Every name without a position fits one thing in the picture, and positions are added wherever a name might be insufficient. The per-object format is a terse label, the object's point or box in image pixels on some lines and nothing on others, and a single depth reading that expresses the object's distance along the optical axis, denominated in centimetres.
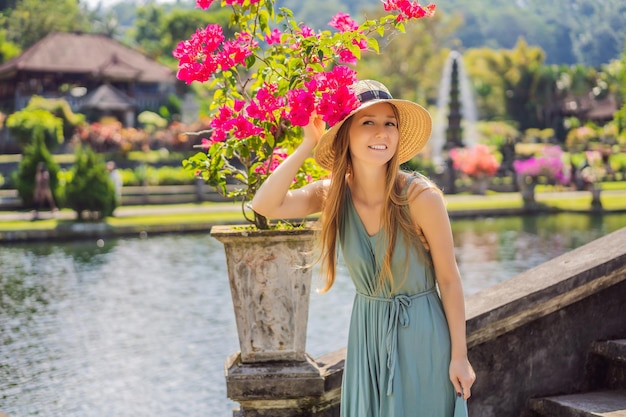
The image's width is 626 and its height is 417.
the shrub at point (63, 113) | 4241
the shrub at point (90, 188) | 2108
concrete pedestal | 404
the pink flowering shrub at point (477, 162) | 2892
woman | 300
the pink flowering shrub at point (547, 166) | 2914
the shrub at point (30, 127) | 3584
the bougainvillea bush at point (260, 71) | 394
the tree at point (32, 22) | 7131
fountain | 3788
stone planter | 412
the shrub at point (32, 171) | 2347
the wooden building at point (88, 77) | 4806
